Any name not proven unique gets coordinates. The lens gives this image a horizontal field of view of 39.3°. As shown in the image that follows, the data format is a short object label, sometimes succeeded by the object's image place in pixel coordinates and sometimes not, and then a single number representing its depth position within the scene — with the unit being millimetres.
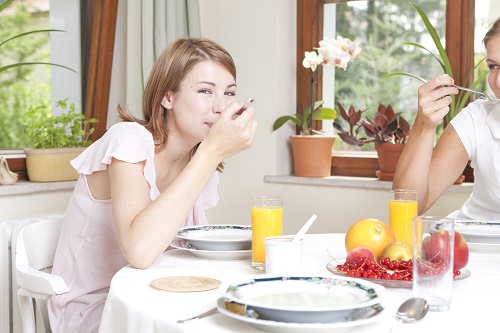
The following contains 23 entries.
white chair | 1406
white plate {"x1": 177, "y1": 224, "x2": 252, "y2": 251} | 1520
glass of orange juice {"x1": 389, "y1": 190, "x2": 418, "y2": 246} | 1521
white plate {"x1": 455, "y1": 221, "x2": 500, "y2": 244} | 1592
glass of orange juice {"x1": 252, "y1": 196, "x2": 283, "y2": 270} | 1404
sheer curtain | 2889
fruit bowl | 1204
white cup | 1260
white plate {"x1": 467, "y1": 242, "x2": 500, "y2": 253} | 1566
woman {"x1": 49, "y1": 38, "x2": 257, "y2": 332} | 1425
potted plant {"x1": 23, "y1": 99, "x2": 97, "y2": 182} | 2688
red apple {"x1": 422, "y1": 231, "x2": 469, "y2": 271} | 1075
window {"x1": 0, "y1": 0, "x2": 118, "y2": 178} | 2957
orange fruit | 1381
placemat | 1199
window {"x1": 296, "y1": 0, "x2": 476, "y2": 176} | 2785
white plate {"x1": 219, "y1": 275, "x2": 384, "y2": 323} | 939
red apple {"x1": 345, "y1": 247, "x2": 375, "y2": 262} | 1310
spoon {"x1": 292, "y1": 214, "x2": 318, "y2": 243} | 1275
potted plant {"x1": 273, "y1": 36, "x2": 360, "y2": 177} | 3004
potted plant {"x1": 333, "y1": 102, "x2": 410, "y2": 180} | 2787
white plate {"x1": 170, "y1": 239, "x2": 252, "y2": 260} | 1486
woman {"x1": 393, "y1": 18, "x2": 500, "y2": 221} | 2027
